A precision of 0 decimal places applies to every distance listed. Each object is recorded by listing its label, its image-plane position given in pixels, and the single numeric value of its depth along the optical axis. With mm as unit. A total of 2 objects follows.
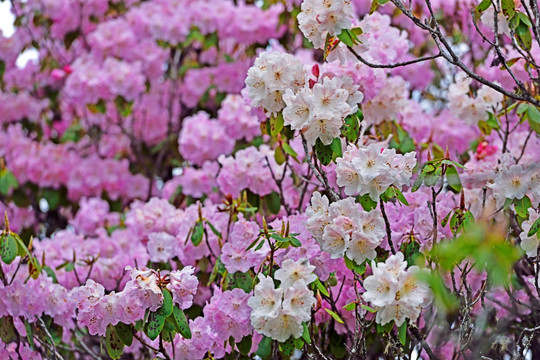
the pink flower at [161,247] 5336
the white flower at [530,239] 4152
